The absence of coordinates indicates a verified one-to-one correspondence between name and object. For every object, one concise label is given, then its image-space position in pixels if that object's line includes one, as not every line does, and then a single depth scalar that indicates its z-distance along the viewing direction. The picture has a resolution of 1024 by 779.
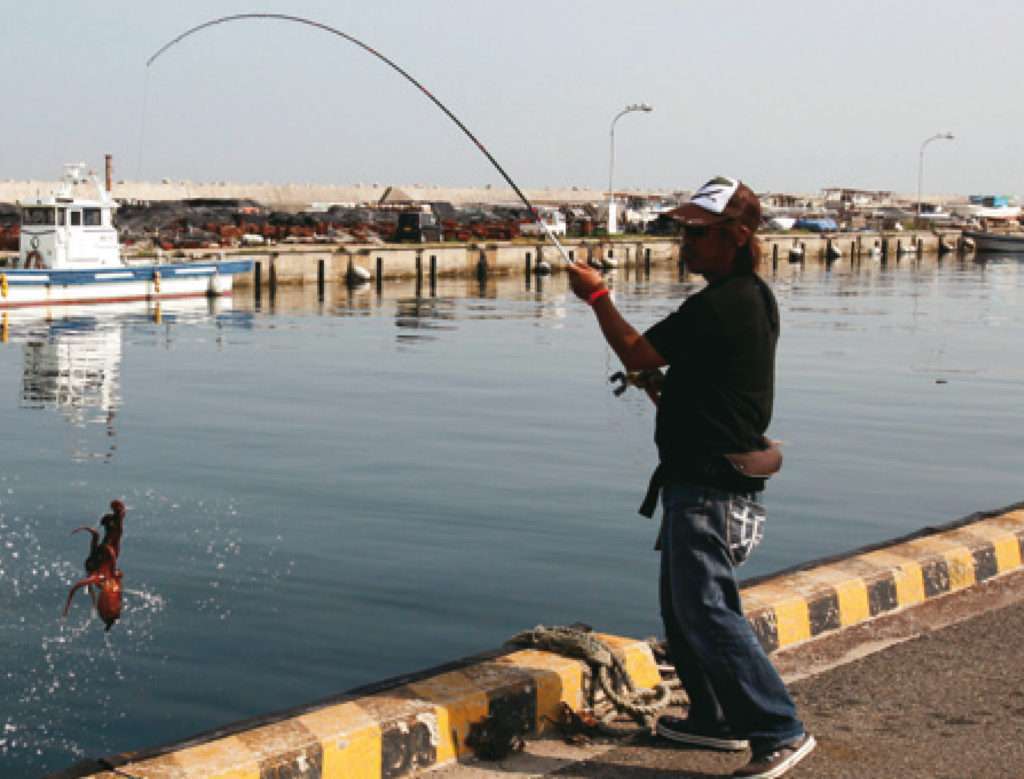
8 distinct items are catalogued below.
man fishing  4.93
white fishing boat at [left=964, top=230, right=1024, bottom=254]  95.62
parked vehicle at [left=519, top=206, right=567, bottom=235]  70.65
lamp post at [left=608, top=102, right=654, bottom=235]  73.90
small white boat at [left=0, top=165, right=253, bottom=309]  38.84
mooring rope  5.61
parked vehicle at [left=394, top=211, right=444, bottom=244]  63.19
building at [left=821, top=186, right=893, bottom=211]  166.62
